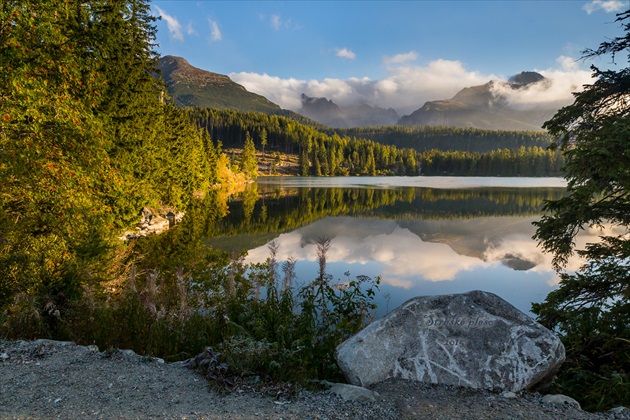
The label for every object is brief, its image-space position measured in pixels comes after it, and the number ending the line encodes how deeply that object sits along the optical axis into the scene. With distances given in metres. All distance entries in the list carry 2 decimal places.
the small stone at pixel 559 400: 4.62
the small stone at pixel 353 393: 4.56
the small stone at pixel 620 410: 4.57
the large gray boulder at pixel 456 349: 5.03
